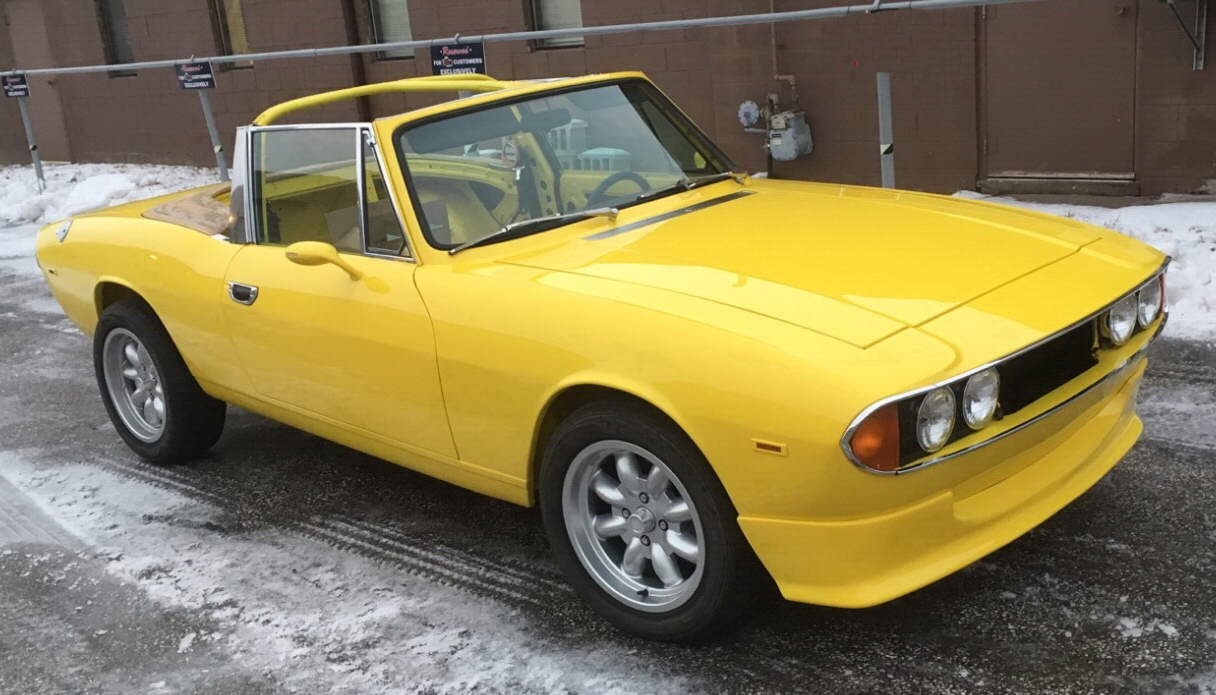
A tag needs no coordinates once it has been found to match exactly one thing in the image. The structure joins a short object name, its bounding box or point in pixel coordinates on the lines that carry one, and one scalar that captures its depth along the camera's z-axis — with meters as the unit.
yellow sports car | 3.00
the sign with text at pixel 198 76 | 11.14
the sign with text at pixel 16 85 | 13.72
